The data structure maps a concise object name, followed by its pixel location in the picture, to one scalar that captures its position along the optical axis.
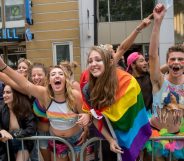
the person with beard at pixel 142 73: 4.80
